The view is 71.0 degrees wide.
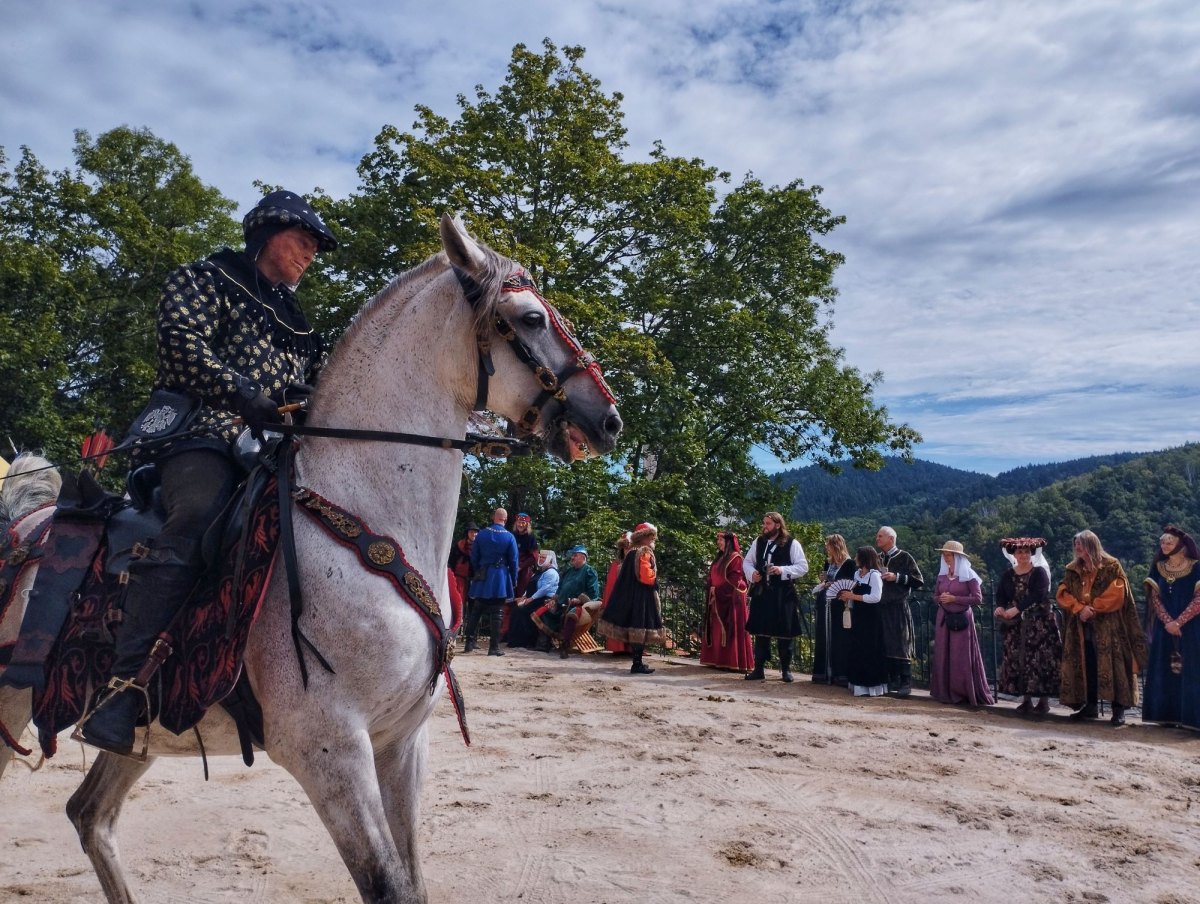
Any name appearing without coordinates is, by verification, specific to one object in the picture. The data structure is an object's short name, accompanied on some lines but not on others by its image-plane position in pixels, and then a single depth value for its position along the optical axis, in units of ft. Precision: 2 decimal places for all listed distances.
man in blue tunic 43.24
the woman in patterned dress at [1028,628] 31.99
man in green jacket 49.08
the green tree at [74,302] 65.77
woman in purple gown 34.04
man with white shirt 39.32
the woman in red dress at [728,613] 42.60
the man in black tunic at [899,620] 35.88
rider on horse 9.08
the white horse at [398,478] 8.46
